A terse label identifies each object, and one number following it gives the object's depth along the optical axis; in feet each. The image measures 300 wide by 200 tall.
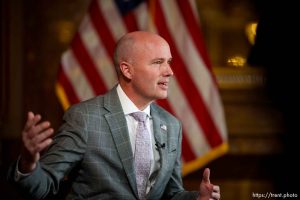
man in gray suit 15.26
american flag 26.50
